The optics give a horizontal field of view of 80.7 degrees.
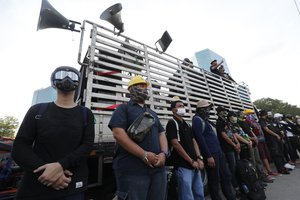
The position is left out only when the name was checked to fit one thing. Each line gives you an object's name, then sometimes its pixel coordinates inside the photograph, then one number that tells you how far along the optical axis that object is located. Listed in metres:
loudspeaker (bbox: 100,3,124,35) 3.88
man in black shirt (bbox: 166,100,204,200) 2.75
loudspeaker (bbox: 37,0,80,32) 3.27
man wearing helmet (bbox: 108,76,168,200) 1.95
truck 2.75
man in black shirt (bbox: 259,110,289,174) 5.83
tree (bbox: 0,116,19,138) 32.87
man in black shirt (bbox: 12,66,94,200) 1.37
